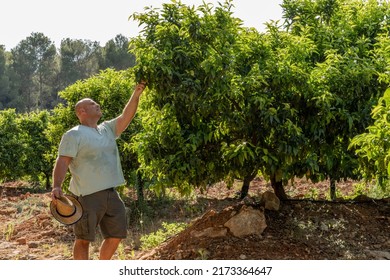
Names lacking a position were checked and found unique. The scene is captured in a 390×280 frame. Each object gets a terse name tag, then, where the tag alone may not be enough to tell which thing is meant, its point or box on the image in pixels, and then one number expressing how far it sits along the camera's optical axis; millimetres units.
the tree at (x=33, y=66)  51344
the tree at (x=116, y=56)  47562
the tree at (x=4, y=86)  48500
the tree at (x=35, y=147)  19812
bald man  4758
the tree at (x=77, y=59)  51531
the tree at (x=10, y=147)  19469
